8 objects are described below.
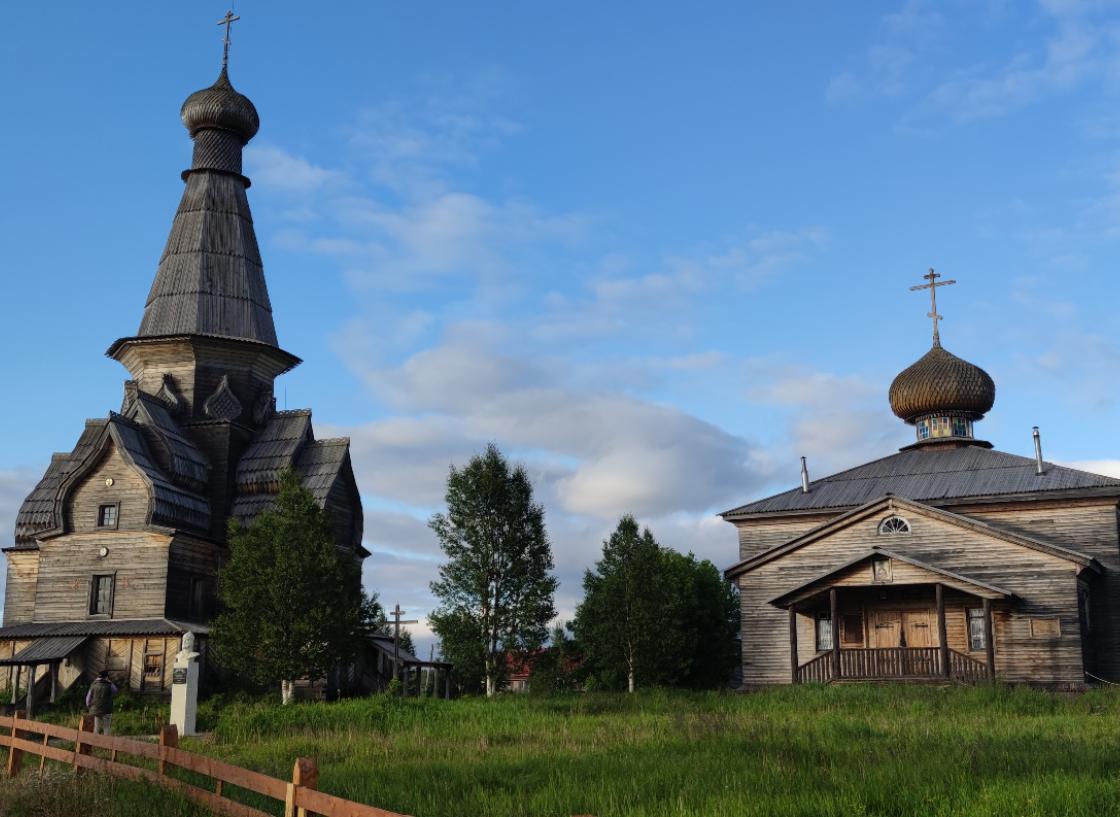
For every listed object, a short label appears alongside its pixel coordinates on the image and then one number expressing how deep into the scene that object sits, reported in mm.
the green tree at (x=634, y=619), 38562
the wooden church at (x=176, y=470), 33656
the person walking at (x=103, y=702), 22125
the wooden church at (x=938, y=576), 28109
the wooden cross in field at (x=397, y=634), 36938
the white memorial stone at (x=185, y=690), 22531
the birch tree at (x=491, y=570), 34406
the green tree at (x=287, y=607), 29844
